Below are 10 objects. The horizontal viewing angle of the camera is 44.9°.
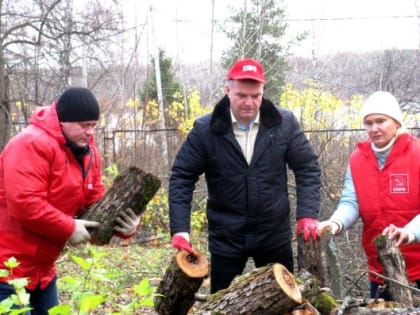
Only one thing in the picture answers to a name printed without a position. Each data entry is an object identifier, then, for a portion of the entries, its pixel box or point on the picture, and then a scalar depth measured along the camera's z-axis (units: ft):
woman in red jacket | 10.06
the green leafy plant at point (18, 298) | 4.56
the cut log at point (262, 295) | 7.63
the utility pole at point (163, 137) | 31.42
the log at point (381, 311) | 7.91
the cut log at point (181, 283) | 10.11
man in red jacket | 8.48
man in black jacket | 11.02
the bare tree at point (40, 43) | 32.48
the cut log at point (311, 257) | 11.07
